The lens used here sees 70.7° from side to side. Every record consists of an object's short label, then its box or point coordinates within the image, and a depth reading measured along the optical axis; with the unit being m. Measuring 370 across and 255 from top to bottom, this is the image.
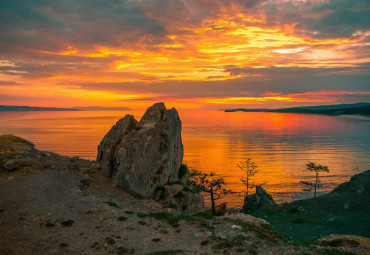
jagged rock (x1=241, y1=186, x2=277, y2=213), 51.24
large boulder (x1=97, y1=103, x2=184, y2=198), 29.59
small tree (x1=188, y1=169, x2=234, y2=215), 51.69
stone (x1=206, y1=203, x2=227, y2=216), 48.33
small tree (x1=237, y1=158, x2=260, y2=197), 68.28
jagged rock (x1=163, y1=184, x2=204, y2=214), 31.31
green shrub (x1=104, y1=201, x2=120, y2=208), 23.75
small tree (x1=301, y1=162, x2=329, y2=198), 63.15
